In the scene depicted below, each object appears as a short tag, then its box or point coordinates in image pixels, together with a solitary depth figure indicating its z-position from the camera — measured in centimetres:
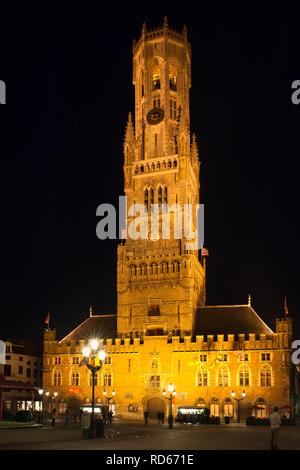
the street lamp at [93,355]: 3812
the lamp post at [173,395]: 5138
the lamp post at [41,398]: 7874
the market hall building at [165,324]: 7288
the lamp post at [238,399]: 7055
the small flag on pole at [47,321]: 8420
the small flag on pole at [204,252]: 8378
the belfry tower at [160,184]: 7881
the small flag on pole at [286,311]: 7406
